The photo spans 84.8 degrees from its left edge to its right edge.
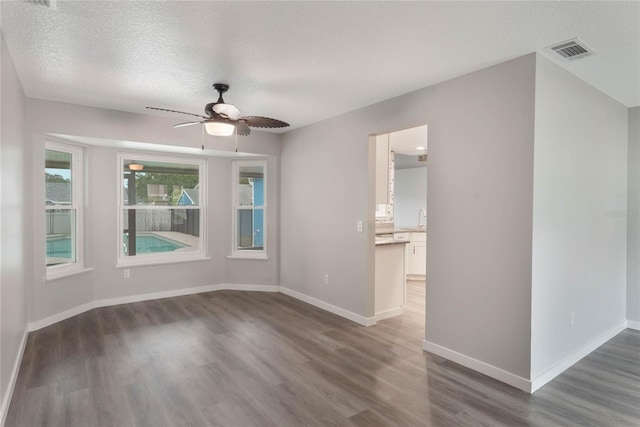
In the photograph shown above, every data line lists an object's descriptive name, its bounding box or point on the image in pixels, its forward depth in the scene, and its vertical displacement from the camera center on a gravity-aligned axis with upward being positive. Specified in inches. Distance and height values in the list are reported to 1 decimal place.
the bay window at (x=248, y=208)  230.7 +0.0
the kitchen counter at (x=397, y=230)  225.9 -15.9
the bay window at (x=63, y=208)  167.5 -0.4
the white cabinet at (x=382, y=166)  180.2 +21.9
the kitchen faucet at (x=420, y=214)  314.5 -4.7
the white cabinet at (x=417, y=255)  264.1 -35.3
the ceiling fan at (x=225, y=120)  124.5 +32.1
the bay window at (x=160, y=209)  201.0 -0.8
